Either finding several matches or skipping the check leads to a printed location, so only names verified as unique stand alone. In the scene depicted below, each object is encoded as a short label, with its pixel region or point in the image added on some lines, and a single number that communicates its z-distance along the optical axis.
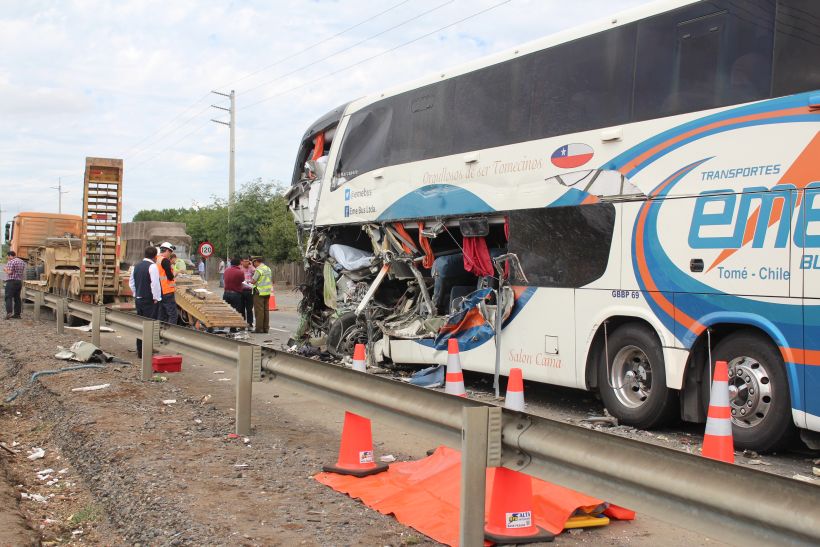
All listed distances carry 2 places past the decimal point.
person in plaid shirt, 20.38
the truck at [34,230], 26.91
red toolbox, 11.15
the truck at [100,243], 18.05
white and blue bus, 6.59
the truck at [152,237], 32.94
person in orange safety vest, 12.98
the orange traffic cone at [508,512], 4.27
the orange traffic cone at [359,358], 6.97
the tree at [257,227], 46.53
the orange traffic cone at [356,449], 5.69
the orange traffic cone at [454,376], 6.77
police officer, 18.07
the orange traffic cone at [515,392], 5.59
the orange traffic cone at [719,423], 5.12
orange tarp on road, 4.59
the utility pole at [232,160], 41.96
